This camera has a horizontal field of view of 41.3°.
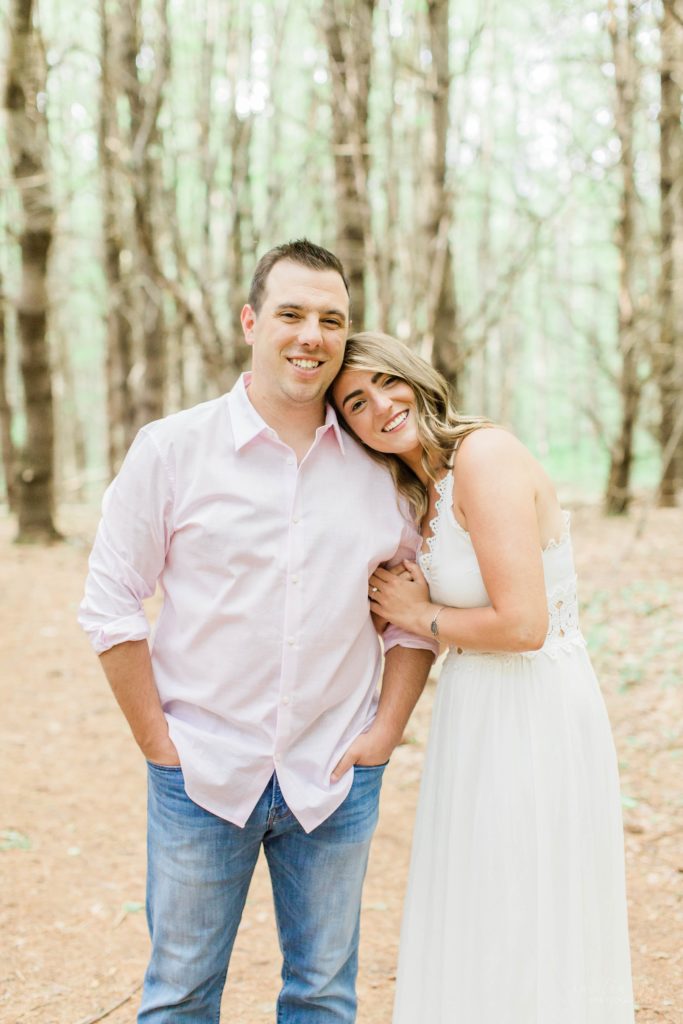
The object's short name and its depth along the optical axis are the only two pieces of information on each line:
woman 2.26
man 2.21
